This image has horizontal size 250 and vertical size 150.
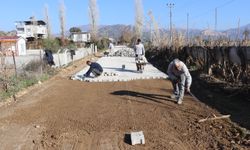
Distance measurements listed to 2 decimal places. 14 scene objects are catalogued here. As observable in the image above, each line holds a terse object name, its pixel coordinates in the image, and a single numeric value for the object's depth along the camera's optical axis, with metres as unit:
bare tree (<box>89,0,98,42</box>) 36.73
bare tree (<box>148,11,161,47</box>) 20.77
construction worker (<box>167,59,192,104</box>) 6.09
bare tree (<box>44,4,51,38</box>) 38.86
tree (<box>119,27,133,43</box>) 59.09
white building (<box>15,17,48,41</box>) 54.90
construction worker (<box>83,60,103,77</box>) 10.38
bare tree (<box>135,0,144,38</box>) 31.69
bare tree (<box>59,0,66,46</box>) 36.98
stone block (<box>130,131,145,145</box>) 4.03
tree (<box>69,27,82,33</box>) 66.42
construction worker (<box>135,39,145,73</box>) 11.69
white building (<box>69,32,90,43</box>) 57.70
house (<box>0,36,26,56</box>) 31.24
